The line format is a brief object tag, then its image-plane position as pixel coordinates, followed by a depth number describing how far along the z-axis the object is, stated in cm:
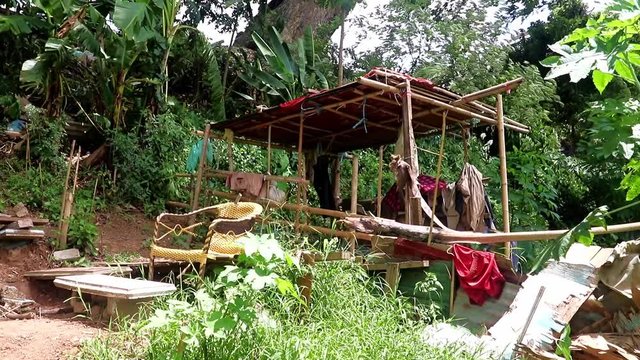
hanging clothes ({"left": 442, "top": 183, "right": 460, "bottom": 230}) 565
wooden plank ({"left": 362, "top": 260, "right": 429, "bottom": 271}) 467
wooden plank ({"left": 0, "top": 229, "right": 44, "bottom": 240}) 605
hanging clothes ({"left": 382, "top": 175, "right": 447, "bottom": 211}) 600
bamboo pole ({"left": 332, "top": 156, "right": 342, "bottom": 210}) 816
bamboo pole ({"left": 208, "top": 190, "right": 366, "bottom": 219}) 572
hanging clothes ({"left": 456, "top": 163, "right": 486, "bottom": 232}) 553
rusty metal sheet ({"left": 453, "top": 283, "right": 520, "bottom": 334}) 432
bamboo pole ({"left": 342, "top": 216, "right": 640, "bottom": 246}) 352
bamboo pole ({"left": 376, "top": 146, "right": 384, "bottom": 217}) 670
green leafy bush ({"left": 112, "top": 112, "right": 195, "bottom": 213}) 858
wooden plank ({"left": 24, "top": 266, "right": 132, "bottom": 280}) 495
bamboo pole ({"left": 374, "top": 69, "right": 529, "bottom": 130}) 479
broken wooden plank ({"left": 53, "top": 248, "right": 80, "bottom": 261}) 630
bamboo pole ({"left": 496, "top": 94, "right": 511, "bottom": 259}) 503
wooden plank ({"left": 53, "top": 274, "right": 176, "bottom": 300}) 360
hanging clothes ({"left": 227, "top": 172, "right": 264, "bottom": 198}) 670
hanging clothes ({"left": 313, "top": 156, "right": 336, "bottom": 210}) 817
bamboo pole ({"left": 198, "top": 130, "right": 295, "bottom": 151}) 784
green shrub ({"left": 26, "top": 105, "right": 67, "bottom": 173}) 802
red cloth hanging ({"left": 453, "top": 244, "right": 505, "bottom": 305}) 439
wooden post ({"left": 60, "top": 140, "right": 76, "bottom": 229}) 656
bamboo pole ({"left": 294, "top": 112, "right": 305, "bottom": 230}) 593
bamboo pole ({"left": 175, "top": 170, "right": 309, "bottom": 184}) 614
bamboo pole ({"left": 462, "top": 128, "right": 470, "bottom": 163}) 626
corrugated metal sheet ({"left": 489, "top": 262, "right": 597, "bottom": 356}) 374
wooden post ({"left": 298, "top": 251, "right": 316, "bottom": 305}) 372
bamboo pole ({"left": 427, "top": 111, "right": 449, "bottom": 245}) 532
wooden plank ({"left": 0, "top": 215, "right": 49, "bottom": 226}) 623
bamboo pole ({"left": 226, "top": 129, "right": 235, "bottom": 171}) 753
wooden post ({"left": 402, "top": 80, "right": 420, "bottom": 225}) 486
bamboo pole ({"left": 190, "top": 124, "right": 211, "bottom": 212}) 719
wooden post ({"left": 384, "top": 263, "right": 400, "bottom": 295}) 464
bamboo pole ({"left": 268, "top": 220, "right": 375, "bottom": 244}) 506
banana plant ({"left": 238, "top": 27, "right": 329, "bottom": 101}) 973
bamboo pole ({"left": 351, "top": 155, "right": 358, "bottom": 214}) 608
